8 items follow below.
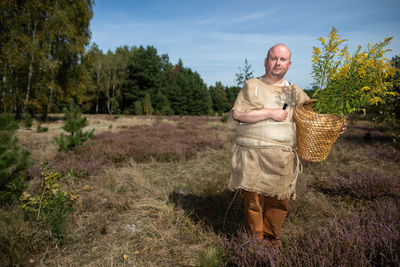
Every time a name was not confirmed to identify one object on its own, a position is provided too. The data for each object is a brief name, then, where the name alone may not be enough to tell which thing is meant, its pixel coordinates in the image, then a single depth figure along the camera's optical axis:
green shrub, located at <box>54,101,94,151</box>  5.53
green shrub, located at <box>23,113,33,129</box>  11.03
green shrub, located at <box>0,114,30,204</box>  2.64
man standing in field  1.84
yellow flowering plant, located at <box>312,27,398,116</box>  1.55
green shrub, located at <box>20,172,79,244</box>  2.26
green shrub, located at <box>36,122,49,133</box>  9.88
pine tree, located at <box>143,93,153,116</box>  26.71
